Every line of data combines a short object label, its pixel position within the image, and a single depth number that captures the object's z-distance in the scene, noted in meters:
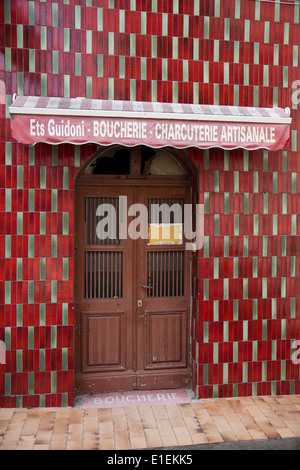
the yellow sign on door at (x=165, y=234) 5.63
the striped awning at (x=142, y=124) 4.53
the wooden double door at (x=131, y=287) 5.50
